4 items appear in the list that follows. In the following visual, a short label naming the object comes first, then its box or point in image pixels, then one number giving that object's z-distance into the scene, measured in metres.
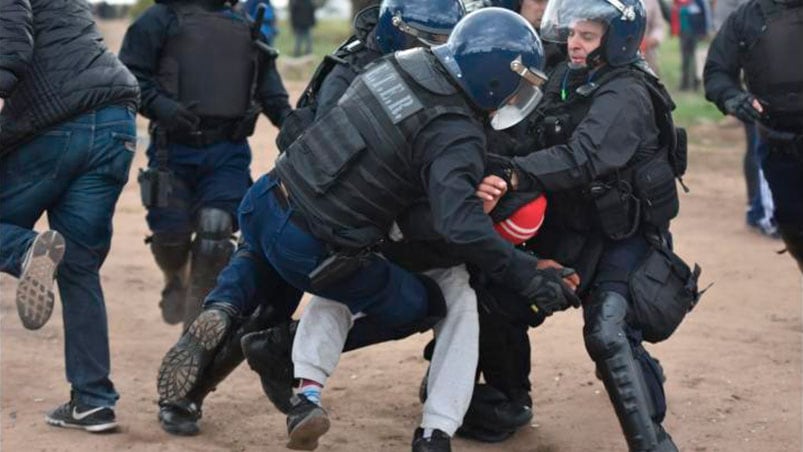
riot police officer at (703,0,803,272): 7.08
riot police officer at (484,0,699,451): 5.37
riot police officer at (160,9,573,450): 4.95
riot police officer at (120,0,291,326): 7.12
